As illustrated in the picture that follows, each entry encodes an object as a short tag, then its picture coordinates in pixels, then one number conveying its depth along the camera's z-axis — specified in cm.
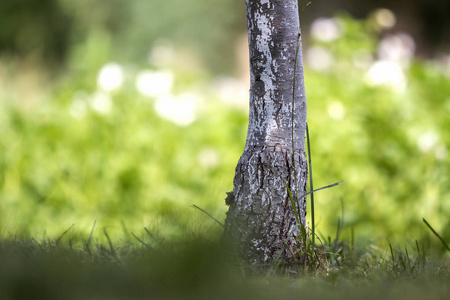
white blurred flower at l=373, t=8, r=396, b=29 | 754
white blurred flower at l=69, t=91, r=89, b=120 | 736
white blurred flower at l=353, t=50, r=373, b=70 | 810
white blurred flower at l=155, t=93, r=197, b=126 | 717
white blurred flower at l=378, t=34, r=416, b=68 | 812
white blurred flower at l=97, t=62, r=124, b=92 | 755
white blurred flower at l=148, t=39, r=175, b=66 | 904
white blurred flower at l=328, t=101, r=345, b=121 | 679
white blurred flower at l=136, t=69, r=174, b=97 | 762
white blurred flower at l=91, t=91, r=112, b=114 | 716
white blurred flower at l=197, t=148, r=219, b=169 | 666
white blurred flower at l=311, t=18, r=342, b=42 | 811
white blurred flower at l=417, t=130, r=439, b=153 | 590
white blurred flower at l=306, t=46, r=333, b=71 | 865
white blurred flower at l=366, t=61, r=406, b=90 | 689
